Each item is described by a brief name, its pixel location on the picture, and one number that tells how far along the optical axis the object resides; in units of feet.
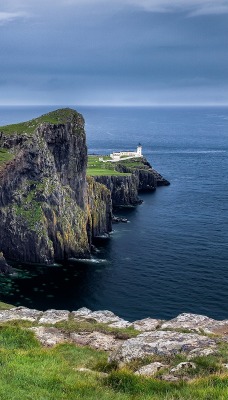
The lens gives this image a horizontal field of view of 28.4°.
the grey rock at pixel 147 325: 105.19
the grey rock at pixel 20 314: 112.16
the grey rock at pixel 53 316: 108.78
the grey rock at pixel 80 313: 118.05
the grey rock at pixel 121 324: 107.14
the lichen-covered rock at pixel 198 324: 103.78
